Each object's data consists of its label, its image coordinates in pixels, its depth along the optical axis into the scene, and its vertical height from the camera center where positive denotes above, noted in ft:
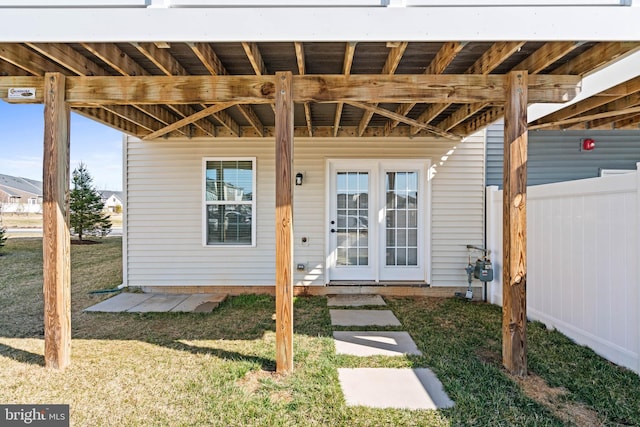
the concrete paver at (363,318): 13.61 -4.28
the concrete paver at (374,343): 10.89 -4.33
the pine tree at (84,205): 39.09 +1.03
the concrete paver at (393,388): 8.05 -4.38
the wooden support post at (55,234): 9.73 -0.56
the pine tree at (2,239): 32.59 -2.39
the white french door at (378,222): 18.40 -0.46
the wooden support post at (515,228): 9.46 -0.41
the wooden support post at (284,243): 9.41 -0.80
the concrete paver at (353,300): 16.26 -4.22
